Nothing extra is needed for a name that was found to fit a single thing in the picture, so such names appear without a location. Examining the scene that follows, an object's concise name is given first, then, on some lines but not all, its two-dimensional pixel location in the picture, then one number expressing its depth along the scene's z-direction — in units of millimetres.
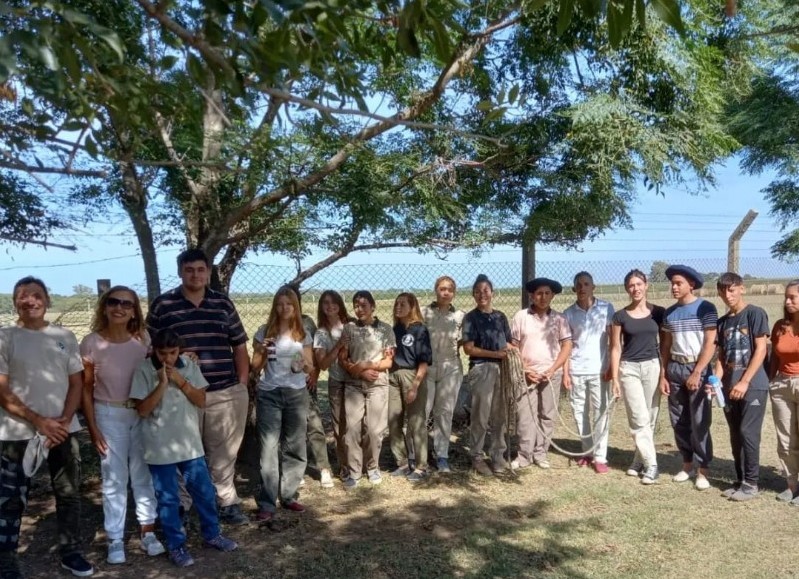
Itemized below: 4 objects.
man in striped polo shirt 4410
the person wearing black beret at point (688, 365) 5332
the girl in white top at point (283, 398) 4820
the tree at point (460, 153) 4734
